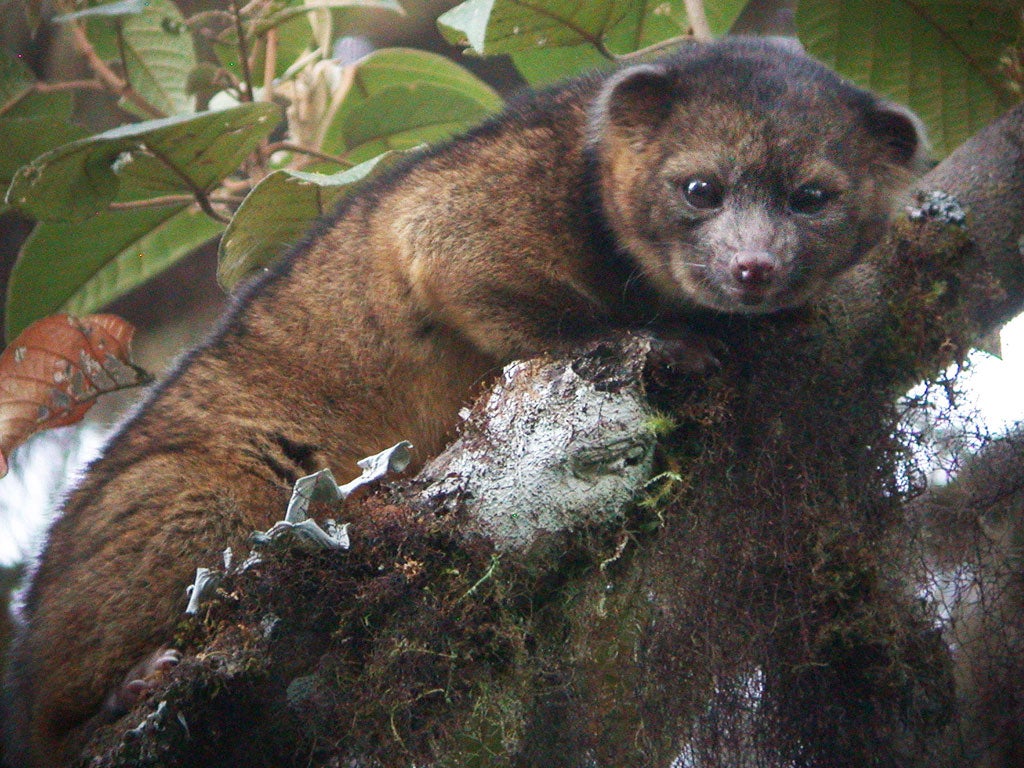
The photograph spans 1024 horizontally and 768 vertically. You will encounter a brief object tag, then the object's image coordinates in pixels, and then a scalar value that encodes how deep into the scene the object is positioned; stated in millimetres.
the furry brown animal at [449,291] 6152
